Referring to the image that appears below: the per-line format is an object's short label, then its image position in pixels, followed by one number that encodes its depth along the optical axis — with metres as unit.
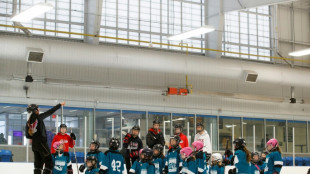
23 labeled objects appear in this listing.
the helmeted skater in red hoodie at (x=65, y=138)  13.11
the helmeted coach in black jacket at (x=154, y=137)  12.98
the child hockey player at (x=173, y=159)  11.55
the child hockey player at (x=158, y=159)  11.52
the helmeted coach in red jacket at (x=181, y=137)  13.05
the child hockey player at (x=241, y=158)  11.18
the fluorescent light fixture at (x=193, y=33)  16.74
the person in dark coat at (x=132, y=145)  12.61
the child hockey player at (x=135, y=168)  10.58
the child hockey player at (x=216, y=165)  13.06
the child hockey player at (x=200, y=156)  11.12
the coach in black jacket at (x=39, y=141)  10.91
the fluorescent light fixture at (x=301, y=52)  19.74
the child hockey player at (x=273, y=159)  11.39
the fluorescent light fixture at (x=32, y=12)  14.03
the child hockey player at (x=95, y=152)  11.26
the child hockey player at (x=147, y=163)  10.48
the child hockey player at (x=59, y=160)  12.35
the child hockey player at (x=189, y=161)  11.02
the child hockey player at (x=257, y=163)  12.14
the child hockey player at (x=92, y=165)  10.70
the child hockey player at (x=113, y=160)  10.62
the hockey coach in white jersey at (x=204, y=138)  13.11
